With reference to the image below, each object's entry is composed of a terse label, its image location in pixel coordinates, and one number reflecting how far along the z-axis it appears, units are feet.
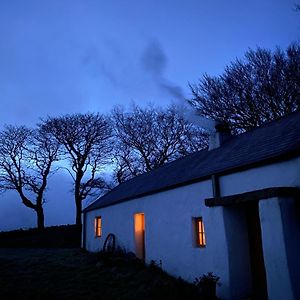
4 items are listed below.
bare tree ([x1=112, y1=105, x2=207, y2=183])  92.73
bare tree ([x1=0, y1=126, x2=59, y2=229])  88.58
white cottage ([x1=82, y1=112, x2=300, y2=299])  20.86
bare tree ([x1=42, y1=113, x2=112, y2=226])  90.33
